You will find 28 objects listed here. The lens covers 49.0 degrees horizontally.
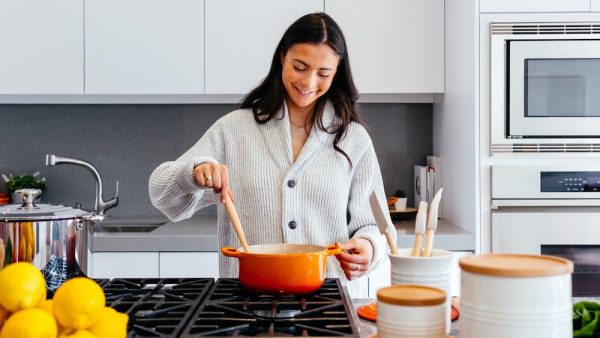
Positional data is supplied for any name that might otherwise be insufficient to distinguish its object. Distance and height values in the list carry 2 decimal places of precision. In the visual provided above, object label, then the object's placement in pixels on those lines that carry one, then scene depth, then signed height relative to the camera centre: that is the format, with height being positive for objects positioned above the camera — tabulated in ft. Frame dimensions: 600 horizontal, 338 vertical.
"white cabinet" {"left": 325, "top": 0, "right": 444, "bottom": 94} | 8.92 +1.89
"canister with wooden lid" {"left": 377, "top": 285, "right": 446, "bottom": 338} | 2.43 -0.50
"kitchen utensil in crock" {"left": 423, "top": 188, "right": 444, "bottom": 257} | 2.85 -0.20
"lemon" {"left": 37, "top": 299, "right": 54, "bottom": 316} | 2.72 -0.54
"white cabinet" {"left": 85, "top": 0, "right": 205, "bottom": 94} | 8.87 +1.95
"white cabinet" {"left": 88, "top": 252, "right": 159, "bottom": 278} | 7.86 -1.03
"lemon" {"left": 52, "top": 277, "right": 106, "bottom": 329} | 2.57 -0.51
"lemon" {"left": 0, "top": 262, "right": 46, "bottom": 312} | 2.66 -0.46
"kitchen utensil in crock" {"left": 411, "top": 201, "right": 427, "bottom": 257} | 2.86 -0.21
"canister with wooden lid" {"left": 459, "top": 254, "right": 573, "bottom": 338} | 2.30 -0.43
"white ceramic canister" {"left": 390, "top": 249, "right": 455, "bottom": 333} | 2.80 -0.39
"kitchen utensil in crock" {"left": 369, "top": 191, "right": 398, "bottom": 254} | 3.05 -0.20
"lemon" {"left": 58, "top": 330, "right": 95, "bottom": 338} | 2.56 -0.62
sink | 9.07 -0.70
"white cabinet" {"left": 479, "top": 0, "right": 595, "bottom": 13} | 7.77 +2.05
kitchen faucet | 8.15 -0.33
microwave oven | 7.73 +1.16
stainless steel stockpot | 4.07 -0.40
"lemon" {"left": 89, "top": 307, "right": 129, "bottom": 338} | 2.66 -0.61
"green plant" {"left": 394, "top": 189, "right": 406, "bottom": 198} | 9.48 -0.22
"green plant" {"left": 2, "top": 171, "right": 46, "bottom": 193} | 9.68 -0.09
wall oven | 7.73 -0.44
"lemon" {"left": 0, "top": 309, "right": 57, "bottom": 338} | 2.52 -0.58
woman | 5.28 +0.16
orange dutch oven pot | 3.68 -0.53
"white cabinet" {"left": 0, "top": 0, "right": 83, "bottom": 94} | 8.82 +1.74
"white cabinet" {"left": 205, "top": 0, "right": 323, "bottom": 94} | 8.88 +1.96
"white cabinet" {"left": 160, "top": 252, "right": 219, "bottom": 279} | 7.86 -1.04
